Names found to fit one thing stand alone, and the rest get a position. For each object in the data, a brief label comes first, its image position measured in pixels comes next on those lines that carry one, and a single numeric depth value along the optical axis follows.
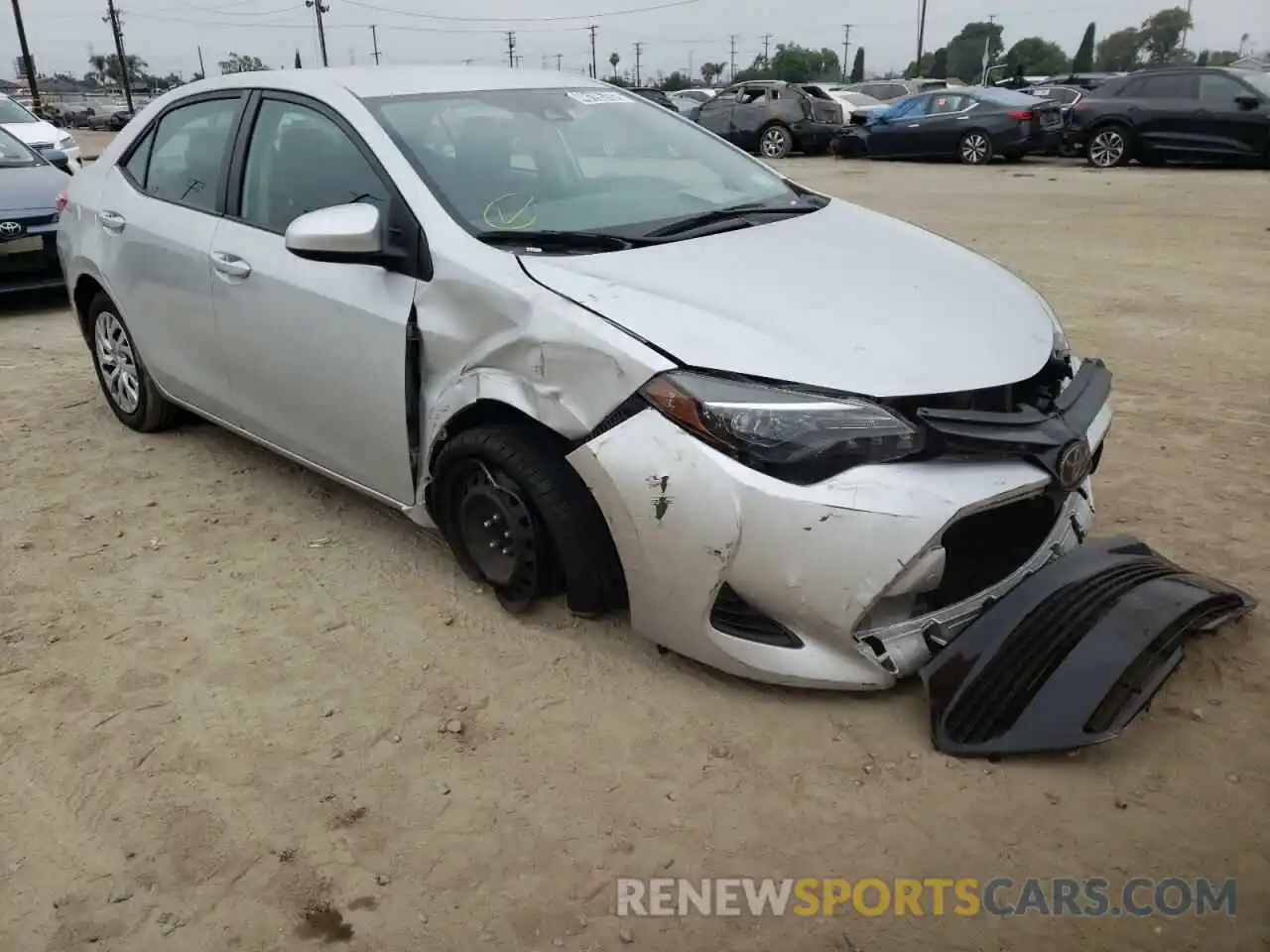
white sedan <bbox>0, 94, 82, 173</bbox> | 11.59
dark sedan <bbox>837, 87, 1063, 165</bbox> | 17.19
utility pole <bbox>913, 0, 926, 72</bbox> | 57.28
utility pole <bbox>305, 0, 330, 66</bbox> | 54.72
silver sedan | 2.50
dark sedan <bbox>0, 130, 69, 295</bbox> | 7.28
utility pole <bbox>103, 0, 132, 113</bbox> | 53.62
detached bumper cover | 2.50
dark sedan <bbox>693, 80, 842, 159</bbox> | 20.50
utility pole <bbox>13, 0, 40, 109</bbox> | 36.62
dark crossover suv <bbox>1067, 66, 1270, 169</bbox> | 14.68
